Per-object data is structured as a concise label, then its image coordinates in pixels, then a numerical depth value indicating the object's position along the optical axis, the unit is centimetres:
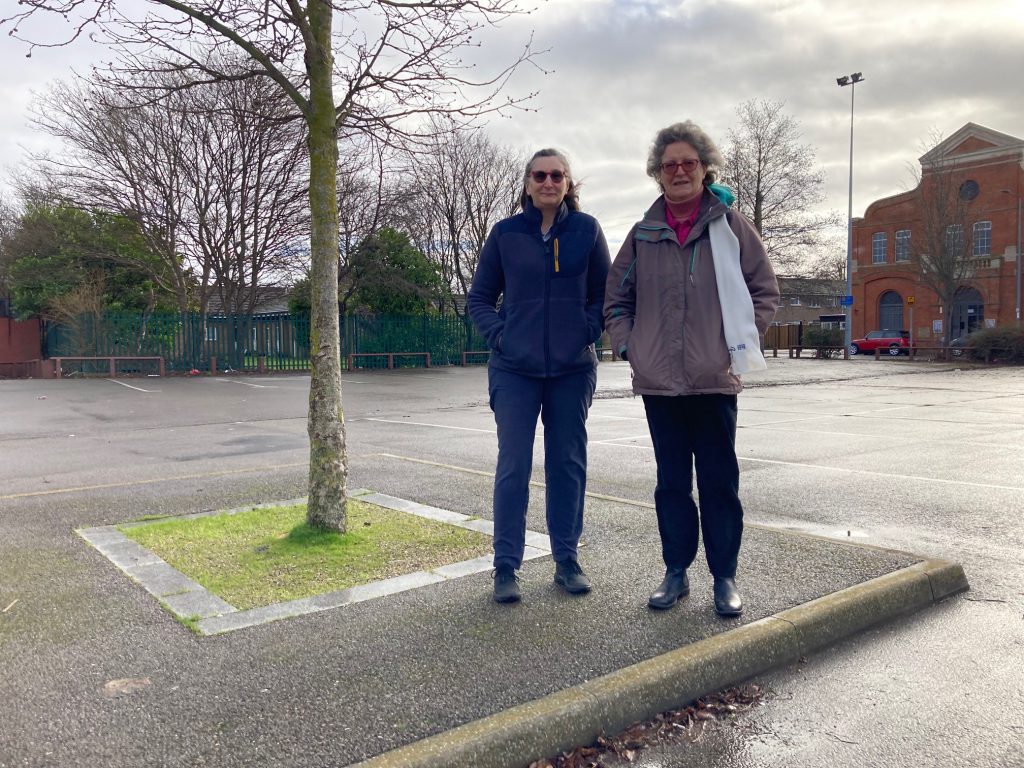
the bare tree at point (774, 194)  4516
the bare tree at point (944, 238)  4169
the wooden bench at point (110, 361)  2495
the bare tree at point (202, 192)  2575
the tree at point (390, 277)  3275
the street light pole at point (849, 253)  3977
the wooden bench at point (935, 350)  3800
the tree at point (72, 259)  2767
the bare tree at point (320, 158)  472
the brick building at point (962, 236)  4378
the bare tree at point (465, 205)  4216
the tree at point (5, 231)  3317
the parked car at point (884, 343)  4503
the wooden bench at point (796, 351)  4273
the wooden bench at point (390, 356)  3189
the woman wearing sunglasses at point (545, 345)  384
